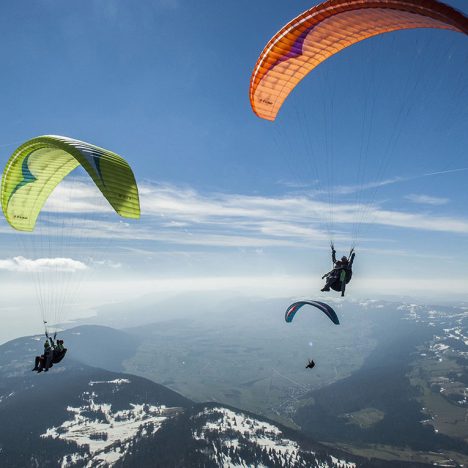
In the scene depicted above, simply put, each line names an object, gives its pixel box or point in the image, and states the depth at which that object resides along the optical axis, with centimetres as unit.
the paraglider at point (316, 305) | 2813
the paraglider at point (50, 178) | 1301
